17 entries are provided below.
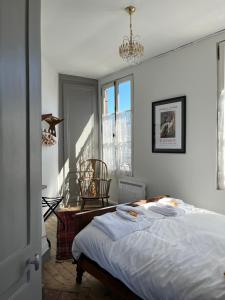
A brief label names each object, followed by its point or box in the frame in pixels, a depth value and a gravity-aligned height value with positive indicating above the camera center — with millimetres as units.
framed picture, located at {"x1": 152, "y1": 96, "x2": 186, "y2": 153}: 3645 +303
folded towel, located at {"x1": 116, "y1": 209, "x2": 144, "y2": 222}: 2400 -651
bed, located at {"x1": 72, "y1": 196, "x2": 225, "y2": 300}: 1498 -758
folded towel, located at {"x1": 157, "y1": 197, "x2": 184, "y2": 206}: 3025 -651
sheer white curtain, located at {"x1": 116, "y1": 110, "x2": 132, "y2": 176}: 4691 +57
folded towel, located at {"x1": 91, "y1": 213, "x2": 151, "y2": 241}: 2141 -687
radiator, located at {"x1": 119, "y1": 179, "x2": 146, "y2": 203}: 4301 -758
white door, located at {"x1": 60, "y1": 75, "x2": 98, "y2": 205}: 5117 +425
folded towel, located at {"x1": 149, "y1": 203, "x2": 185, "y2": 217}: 2693 -673
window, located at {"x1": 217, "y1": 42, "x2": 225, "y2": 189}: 3143 +357
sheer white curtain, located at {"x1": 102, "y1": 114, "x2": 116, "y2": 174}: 5078 +103
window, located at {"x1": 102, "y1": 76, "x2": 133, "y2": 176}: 4711 +381
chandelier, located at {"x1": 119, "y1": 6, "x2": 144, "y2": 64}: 2633 +969
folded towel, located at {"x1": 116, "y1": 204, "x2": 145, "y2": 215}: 2576 -630
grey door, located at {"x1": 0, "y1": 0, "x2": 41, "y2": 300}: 931 -15
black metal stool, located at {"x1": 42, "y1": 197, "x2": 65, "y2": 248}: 3184 -744
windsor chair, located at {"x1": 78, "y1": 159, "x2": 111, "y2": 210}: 4664 -634
